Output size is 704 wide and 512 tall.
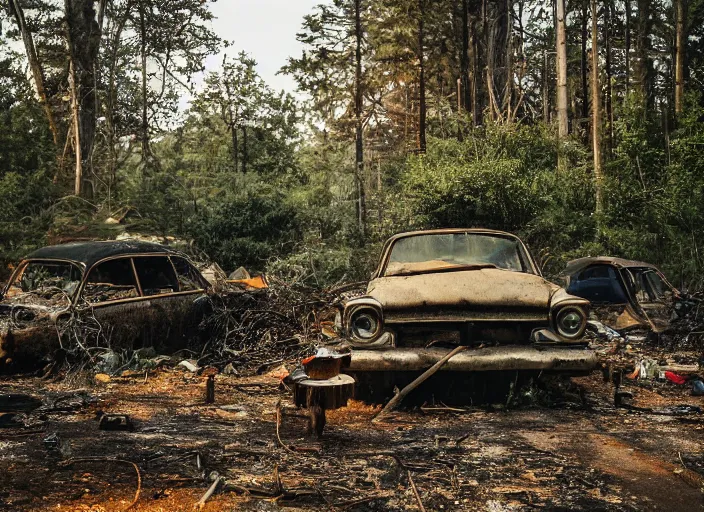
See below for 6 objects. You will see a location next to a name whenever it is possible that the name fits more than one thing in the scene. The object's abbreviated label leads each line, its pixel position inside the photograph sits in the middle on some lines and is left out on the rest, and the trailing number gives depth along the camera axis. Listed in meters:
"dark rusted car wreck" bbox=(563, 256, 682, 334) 8.90
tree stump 4.05
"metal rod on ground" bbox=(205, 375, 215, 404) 5.60
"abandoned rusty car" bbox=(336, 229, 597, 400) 4.82
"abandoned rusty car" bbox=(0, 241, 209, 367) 6.30
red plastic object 6.26
